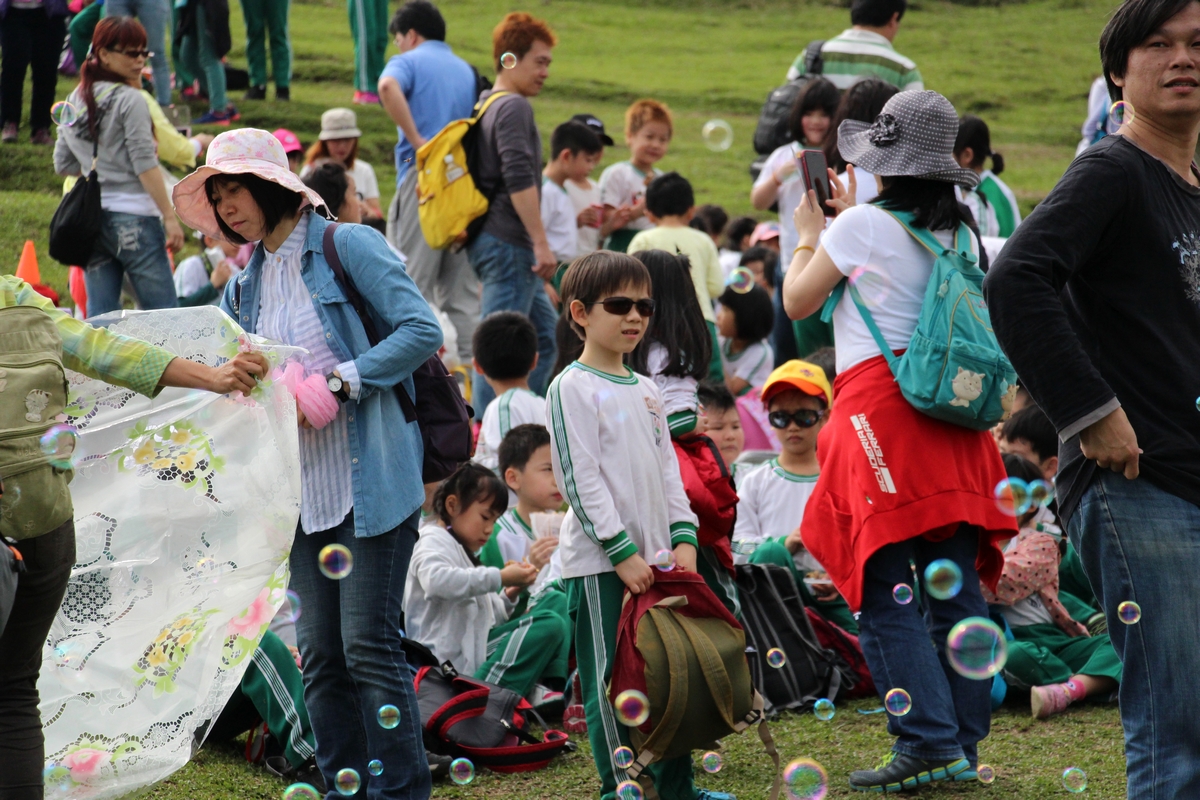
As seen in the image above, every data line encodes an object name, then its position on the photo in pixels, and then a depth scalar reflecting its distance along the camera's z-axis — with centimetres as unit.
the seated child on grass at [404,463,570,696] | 916
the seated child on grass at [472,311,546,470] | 1126
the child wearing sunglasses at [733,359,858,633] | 1009
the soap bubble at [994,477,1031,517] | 752
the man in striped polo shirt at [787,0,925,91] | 1370
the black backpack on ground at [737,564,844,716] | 932
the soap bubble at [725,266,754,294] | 1233
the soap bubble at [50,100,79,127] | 1184
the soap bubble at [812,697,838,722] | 832
